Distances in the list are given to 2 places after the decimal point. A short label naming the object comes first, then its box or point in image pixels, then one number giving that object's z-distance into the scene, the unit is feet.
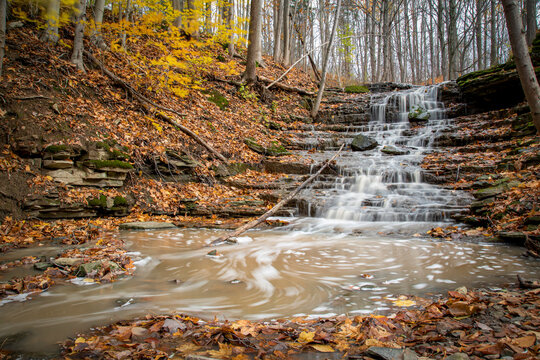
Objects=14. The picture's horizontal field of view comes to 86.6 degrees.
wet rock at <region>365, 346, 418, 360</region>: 5.06
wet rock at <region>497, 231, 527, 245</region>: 15.08
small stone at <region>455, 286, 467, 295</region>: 8.66
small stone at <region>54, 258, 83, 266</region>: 11.46
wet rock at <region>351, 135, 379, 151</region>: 39.17
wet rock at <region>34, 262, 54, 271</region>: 11.20
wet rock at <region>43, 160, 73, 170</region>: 19.02
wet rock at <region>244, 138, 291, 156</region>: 35.46
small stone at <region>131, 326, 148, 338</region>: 6.36
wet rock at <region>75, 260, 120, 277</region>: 10.81
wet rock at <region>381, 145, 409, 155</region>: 36.60
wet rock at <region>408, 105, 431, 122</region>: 44.32
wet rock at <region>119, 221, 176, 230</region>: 19.65
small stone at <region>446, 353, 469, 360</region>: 4.84
